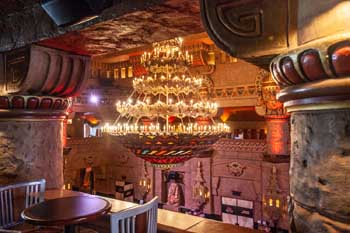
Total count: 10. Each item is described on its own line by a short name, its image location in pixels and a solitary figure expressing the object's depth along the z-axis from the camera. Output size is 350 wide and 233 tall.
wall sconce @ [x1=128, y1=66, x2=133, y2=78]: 10.65
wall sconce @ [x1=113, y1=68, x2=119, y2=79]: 11.19
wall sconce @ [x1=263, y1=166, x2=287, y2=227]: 8.46
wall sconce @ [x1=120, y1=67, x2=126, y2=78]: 10.88
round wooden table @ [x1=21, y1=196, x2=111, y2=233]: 1.85
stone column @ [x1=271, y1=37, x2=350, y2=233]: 1.06
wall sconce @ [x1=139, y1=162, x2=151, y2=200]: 11.46
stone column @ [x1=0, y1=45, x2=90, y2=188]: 2.43
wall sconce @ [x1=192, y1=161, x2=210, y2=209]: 10.07
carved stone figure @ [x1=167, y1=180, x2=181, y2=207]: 10.79
